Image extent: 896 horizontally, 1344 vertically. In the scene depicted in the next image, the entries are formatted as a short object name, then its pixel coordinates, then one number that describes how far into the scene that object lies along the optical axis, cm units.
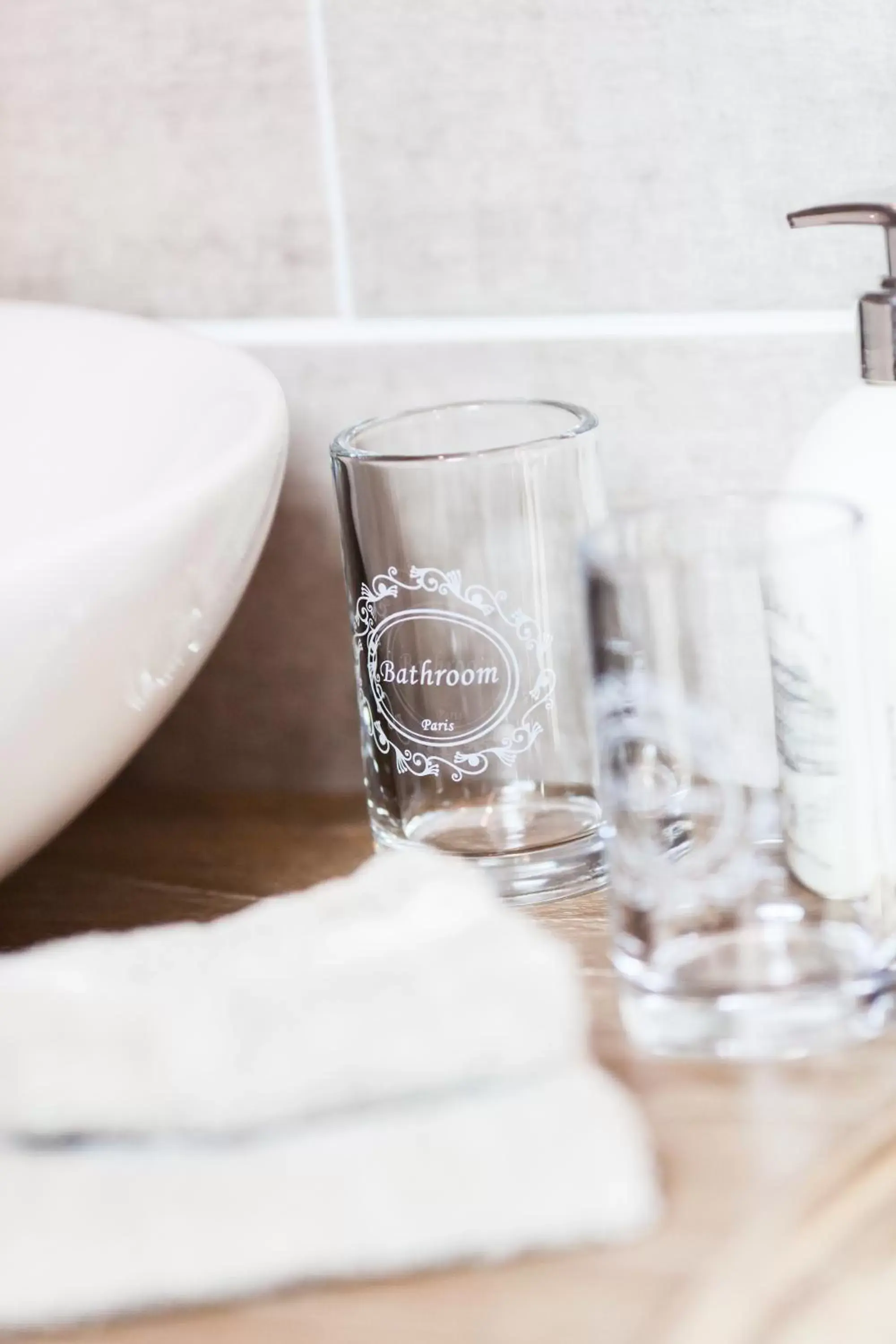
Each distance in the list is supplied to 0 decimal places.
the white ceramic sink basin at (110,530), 75
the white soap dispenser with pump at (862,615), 76
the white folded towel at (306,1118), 68
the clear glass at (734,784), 74
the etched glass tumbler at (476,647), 82
